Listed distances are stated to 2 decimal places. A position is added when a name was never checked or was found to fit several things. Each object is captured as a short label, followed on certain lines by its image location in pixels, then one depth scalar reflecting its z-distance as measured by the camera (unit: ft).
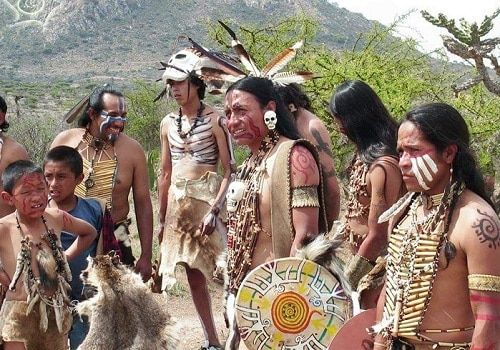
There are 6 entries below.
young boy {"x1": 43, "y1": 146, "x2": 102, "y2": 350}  17.25
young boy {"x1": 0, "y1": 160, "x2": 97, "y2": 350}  15.87
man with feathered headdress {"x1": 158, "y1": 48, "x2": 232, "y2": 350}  21.63
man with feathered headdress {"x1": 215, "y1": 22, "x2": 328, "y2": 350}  13.84
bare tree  24.59
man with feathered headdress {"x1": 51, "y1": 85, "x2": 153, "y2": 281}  19.33
